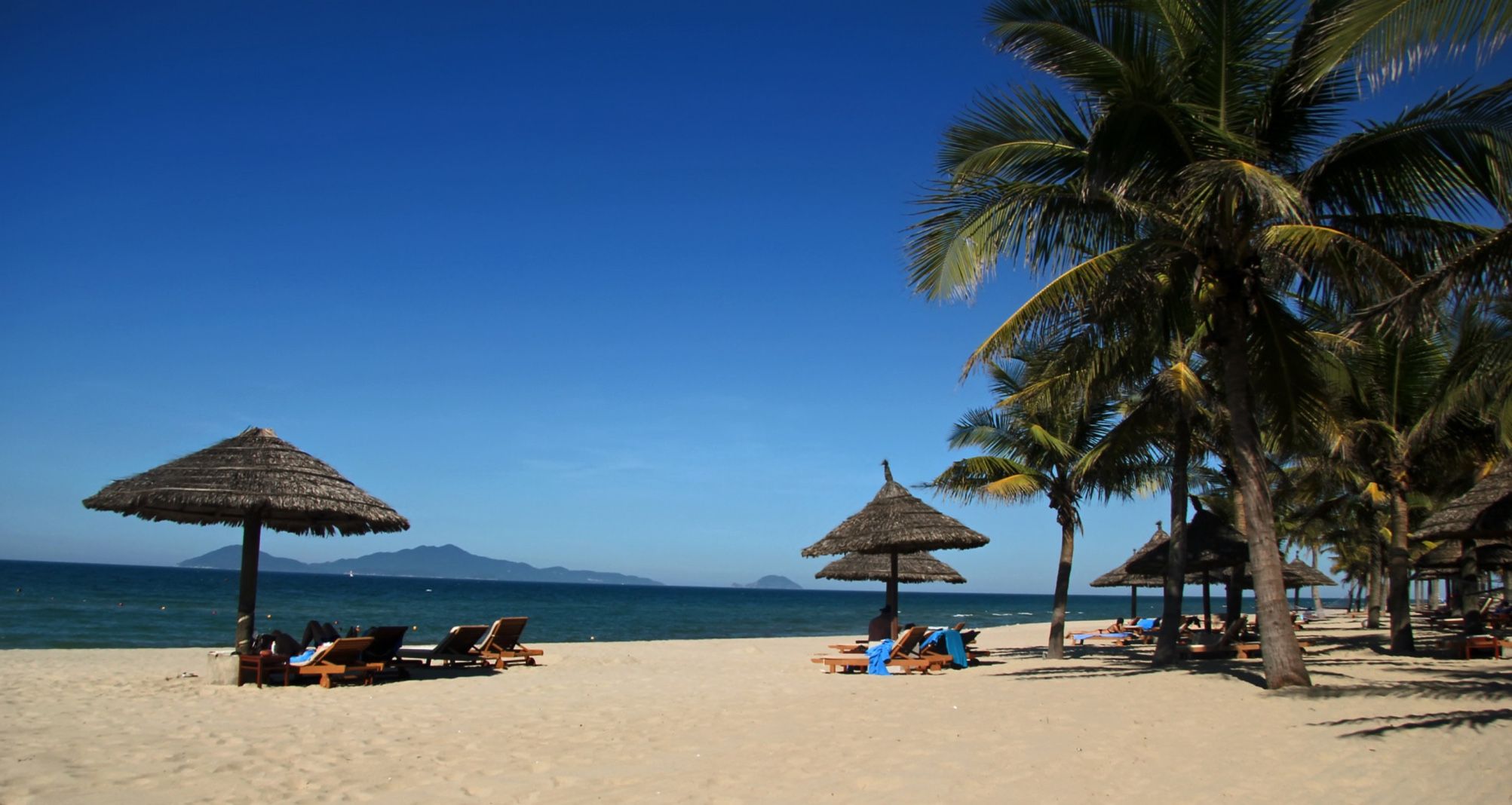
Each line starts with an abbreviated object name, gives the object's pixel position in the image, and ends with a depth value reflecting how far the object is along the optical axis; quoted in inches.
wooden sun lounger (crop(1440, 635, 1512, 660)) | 522.9
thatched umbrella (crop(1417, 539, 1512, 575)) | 753.6
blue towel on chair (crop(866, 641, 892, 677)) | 505.0
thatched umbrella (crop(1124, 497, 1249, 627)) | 584.7
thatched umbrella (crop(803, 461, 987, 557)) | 555.8
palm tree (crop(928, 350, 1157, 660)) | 523.2
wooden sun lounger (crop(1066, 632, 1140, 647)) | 803.4
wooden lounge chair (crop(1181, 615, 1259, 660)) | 526.6
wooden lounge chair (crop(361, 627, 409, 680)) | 439.2
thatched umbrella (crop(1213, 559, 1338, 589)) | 749.9
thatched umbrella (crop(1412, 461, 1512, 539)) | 508.4
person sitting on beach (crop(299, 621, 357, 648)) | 451.5
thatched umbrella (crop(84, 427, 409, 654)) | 418.0
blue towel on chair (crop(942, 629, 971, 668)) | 523.8
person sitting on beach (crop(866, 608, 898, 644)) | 569.9
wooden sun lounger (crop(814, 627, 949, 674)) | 506.0
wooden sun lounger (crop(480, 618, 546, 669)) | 529.3
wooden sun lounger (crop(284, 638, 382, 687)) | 409.4
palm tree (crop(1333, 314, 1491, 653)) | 551.5
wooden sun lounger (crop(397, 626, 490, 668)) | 500.4
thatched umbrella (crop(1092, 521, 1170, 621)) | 819.3
